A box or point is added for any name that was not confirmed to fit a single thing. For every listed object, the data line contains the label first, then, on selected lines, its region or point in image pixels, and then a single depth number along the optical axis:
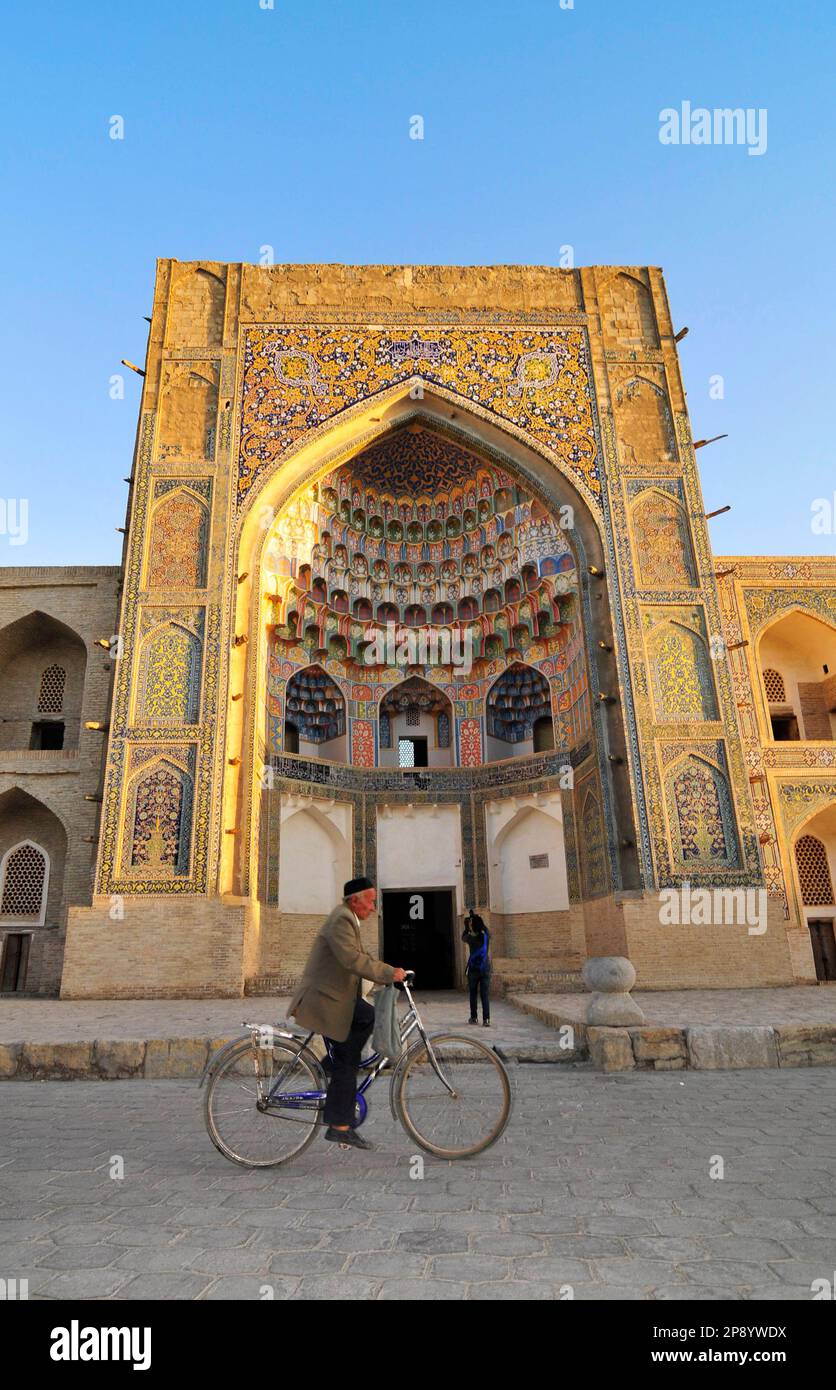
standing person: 8.42
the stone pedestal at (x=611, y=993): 6.55
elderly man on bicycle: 3.45
